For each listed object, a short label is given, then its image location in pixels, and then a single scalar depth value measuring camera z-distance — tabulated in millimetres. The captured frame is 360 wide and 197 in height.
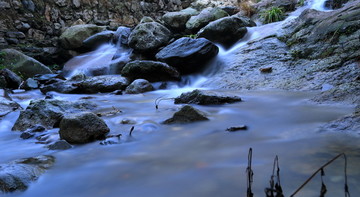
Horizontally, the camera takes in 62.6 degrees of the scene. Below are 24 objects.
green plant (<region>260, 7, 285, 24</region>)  10328
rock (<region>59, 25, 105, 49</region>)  13000
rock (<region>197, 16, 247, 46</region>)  9062
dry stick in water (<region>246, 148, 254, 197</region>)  1258
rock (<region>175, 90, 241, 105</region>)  4634
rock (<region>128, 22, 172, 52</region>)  10009
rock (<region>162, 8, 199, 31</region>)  13039
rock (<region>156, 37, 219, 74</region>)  7910
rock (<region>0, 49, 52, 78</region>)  9828
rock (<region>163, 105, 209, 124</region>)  3586
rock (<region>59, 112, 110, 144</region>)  2967
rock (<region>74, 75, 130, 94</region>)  7562
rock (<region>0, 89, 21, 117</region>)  4742
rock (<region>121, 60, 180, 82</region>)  7742
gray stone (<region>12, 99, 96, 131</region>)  3748
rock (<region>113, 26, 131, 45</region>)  11994
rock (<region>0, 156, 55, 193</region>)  1877
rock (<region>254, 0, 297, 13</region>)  11305
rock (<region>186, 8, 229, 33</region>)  11789
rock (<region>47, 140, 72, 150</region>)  2816
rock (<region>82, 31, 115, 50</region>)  12930
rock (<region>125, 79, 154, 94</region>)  7006
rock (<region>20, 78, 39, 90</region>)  8305
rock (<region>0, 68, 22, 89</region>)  8469
